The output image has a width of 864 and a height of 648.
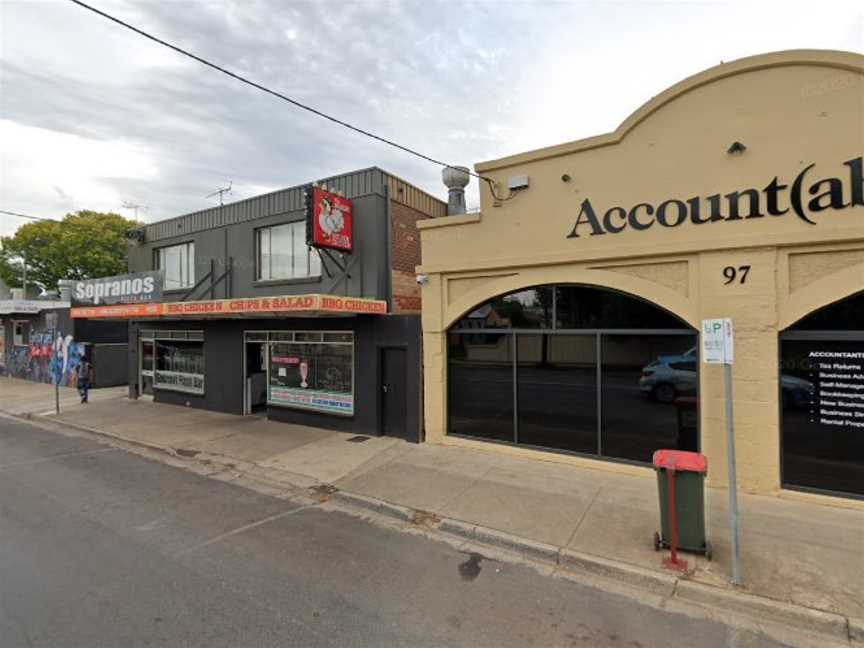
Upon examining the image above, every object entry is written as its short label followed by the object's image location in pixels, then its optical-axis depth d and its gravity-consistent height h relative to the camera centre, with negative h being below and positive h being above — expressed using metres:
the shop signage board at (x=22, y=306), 21.81 +1.44
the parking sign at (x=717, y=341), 4.44 -0.16
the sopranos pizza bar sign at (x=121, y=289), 12.53 +1.32
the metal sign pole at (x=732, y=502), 4.34 -1.72
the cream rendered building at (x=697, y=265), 6.18 +0.97
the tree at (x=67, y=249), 37.84 +7.35
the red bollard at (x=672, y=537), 4.65 -2.21
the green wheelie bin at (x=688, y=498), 4.81 -1.85
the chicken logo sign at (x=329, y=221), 9.87 +2.49
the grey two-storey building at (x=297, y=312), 10.28 +0.47
